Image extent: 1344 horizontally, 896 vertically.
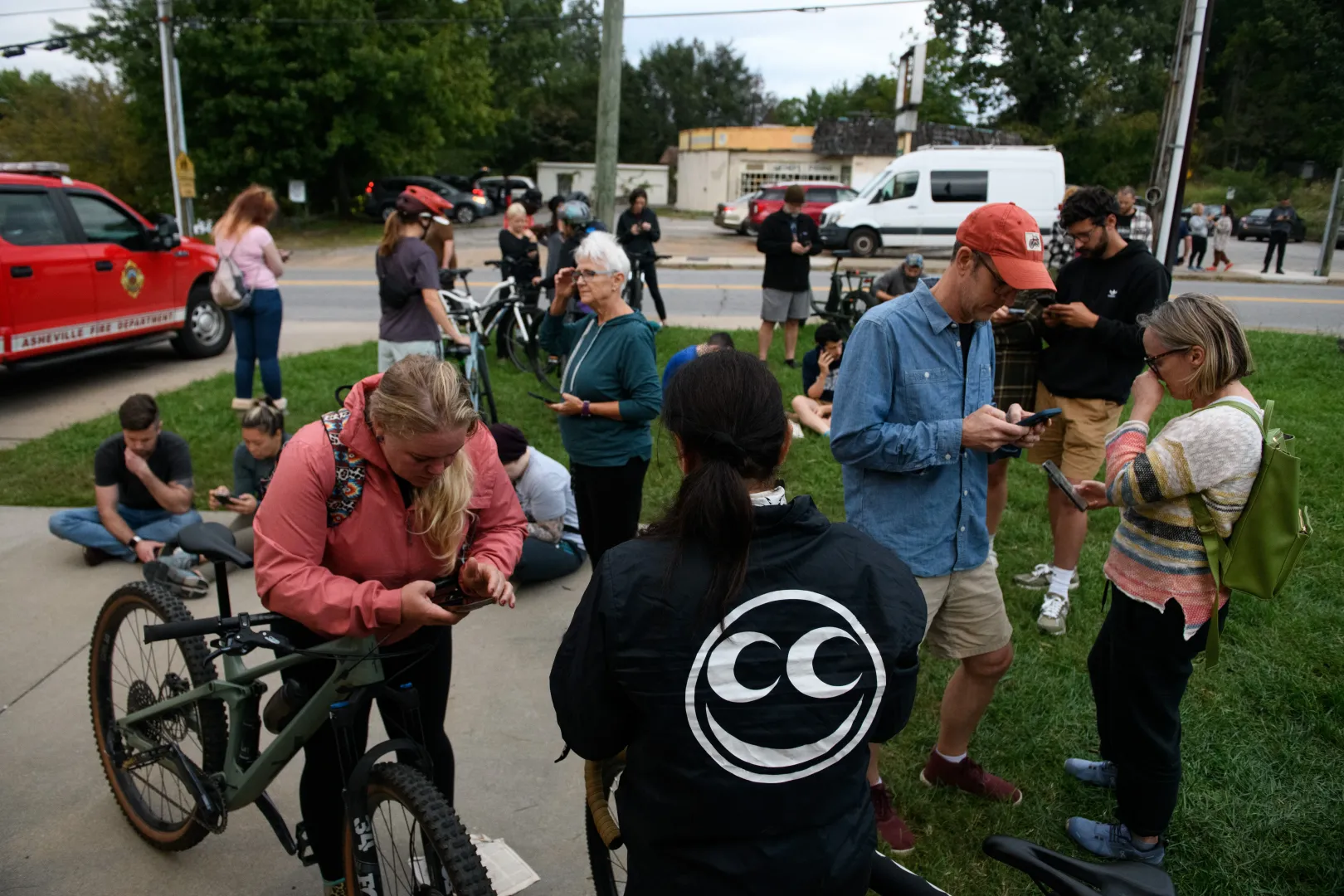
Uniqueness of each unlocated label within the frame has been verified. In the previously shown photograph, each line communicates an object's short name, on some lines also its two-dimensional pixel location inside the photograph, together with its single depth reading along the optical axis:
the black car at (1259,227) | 32.50
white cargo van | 21.62
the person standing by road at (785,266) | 9.24
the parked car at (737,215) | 29.92
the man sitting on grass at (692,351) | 4.09
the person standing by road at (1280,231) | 21.12
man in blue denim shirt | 2.71
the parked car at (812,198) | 26.91
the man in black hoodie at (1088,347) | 4.14
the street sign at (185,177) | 17.17
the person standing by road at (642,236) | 11.73
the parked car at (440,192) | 30.42
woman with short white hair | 3.92
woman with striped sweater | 2.64
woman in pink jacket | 2.25
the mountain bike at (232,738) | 2.31
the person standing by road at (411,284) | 6.27
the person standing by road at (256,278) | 7.28
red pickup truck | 7.88
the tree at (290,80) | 26.09
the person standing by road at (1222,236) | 21.92
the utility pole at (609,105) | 9.76
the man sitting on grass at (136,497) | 5.04
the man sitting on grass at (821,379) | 7.11
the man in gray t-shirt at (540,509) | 4.99
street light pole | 17.62
